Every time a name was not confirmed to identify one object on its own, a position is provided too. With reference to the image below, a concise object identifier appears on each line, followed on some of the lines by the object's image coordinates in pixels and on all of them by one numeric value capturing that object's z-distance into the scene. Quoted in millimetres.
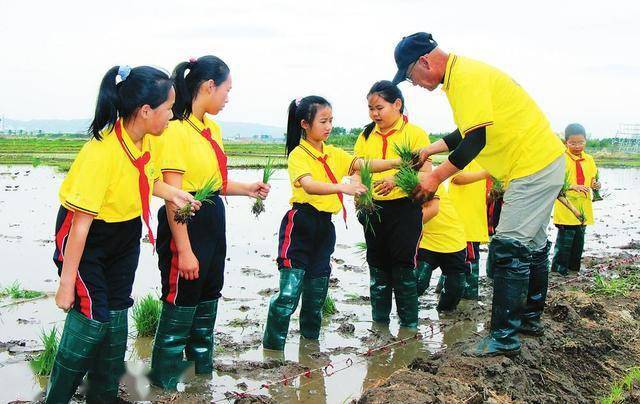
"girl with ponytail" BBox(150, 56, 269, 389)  3877
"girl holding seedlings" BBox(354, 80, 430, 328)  5344
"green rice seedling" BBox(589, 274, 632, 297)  6512
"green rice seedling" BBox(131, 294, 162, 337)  5117
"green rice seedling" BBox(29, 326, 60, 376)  4230
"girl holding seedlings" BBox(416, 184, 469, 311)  6059
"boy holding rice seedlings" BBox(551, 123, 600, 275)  8164
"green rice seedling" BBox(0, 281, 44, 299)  6141
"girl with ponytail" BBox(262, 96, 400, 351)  4809
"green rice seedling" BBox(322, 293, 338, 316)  6004
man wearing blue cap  4172
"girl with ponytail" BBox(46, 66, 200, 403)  3230
